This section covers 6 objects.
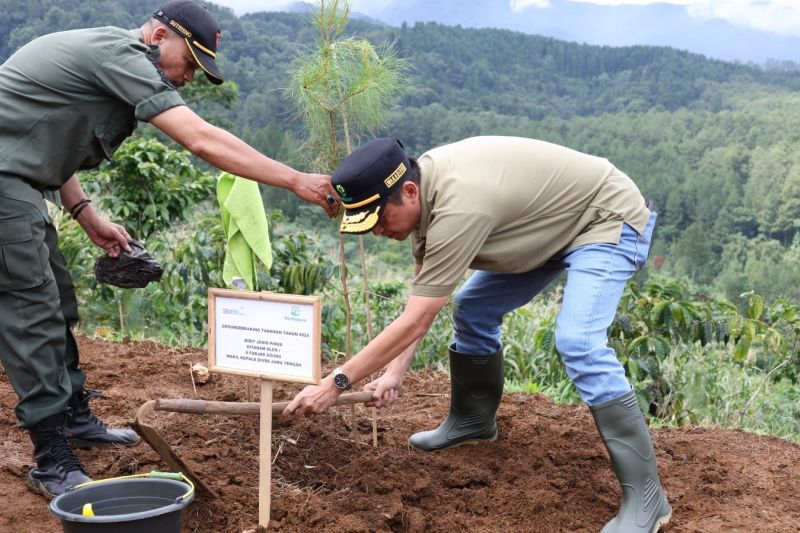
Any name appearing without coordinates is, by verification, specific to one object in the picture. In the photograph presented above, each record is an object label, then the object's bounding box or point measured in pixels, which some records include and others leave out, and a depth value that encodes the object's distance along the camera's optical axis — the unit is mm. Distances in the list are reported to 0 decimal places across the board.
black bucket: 2244
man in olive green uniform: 2674
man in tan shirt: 2604
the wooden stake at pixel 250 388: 3359
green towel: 2928
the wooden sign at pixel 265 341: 2592
